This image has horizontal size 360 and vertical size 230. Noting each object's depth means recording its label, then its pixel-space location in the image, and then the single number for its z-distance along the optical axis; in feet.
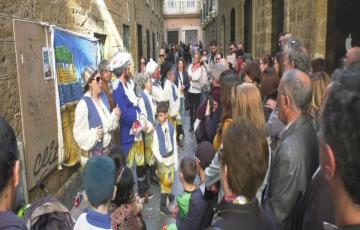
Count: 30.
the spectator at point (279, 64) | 17.19
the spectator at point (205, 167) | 9.38
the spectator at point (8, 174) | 4.59
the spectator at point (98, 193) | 7.54
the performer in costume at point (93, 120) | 13.28
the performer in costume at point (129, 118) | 16.70
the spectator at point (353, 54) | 11.34
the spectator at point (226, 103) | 11.43
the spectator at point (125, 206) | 8.37
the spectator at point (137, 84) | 18.63
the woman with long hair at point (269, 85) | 13.69
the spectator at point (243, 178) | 5.44
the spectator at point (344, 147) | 3.84
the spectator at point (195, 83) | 29.00
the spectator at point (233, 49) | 32.90
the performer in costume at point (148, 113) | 17.81
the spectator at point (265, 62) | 20.72
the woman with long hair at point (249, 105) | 9.34
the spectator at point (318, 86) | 10.14
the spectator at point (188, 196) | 9.36
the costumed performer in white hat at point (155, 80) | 20.92
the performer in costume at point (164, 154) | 16.35
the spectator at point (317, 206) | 6.24
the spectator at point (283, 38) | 18.78
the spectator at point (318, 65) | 14.85
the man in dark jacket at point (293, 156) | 7.59
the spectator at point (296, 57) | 14.07
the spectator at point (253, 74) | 16.21
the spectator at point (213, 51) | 37.58
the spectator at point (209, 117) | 14.52
